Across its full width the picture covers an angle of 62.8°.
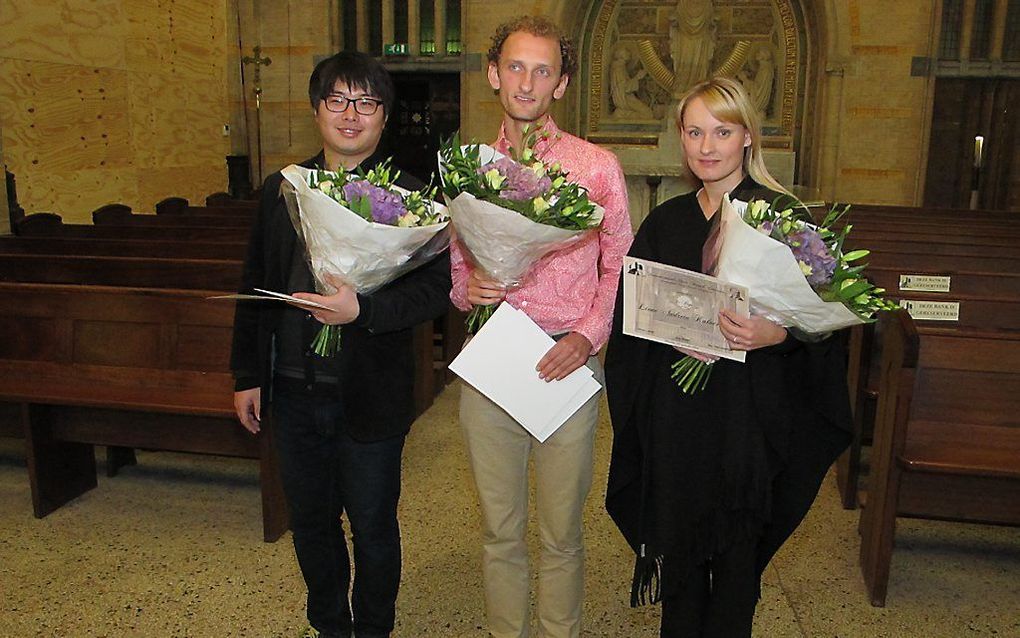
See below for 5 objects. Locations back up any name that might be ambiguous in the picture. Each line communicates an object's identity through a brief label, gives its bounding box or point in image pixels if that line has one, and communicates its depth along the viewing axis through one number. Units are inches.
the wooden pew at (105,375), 140.2
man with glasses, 83.0
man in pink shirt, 80.5
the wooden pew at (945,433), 115.8
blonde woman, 77.9
